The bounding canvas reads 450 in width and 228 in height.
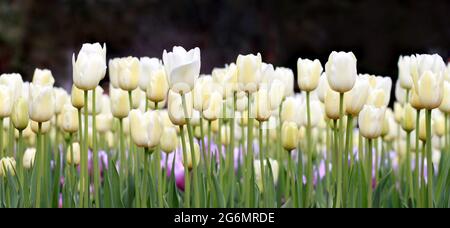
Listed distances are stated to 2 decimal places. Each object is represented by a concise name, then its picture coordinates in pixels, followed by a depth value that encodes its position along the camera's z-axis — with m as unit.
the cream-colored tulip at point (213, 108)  2.77
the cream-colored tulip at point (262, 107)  2.70
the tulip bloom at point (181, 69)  2.53
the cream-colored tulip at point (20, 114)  2.78
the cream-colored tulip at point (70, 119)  2.96
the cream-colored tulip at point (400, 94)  3.33
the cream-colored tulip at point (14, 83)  2.81
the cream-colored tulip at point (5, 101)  2.76
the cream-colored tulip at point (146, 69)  2.82
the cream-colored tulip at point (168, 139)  2.79
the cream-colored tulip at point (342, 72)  2.60
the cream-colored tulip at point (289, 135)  2.83
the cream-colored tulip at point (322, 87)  2.86
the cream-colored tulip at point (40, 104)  2.68
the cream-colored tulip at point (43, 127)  2.90
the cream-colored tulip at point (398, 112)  3.33
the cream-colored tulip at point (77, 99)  2.79
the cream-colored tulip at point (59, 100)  3.08
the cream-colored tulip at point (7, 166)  2.82
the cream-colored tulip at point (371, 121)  2.65
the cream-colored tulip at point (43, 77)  2.99
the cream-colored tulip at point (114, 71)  2.85
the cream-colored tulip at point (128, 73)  2.81
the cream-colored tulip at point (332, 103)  2.71
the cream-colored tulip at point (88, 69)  2.64
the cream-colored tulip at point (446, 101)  2.80
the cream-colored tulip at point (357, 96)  2.65
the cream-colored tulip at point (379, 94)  2.77
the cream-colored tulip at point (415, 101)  2.60
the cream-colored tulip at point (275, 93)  2.75
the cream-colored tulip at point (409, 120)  3.00
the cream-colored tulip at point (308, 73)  2.82
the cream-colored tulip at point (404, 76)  3.06
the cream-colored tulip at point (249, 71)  2.64
